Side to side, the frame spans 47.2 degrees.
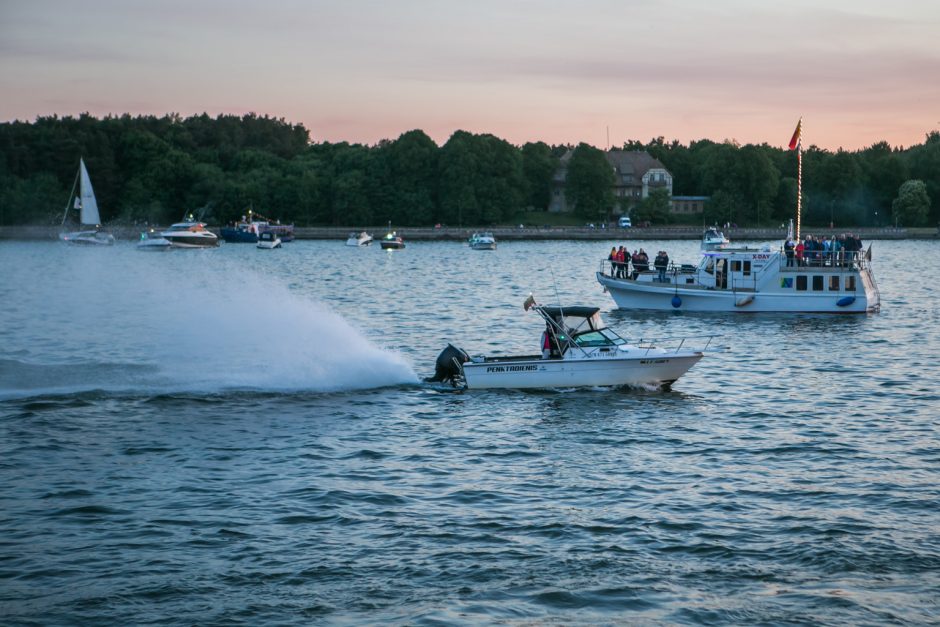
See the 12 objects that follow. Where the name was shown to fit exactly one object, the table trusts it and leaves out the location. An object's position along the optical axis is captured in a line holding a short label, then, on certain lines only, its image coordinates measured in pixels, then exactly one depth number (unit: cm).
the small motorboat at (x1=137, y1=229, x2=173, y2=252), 18375
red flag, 6981
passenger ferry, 6731
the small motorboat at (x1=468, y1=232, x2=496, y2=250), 18475
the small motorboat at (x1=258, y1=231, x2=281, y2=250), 18500
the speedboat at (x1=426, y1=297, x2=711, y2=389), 3691
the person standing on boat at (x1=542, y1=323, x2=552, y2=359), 3734
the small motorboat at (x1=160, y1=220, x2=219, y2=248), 18450
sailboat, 19388
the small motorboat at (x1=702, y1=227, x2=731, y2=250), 14762
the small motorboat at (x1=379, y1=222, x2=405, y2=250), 18562
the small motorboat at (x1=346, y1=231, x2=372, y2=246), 19562
